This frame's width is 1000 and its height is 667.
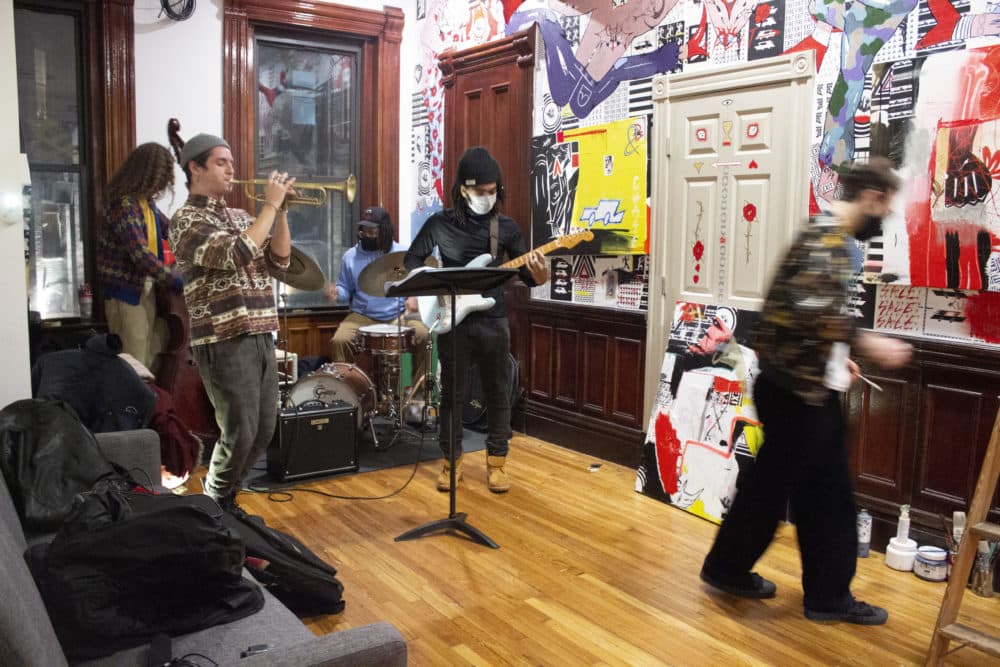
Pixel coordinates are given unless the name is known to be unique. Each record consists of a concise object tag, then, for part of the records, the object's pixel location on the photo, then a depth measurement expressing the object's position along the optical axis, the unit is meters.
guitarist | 4.16
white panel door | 3.96
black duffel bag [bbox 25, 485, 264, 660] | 1.83
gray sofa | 1.24
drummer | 5.79
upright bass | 4.64
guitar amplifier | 4.60
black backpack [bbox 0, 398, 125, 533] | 2.45
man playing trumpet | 3.27
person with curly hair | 4.67
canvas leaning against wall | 4.00
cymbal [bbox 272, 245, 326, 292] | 3.73
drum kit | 4.96
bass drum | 4.92
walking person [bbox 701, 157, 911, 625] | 2.75
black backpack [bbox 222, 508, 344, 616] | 2.64
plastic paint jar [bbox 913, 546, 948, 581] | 3.36
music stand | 3.41
